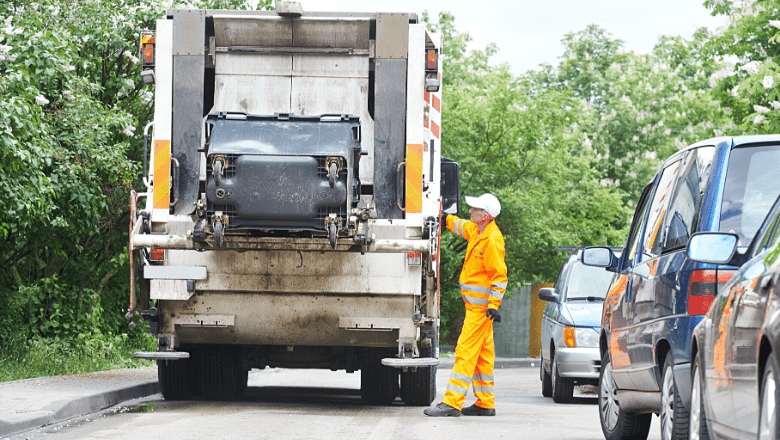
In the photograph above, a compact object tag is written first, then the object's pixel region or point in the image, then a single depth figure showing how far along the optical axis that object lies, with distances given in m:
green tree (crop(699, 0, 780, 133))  26.28
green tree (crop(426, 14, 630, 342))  39.08
